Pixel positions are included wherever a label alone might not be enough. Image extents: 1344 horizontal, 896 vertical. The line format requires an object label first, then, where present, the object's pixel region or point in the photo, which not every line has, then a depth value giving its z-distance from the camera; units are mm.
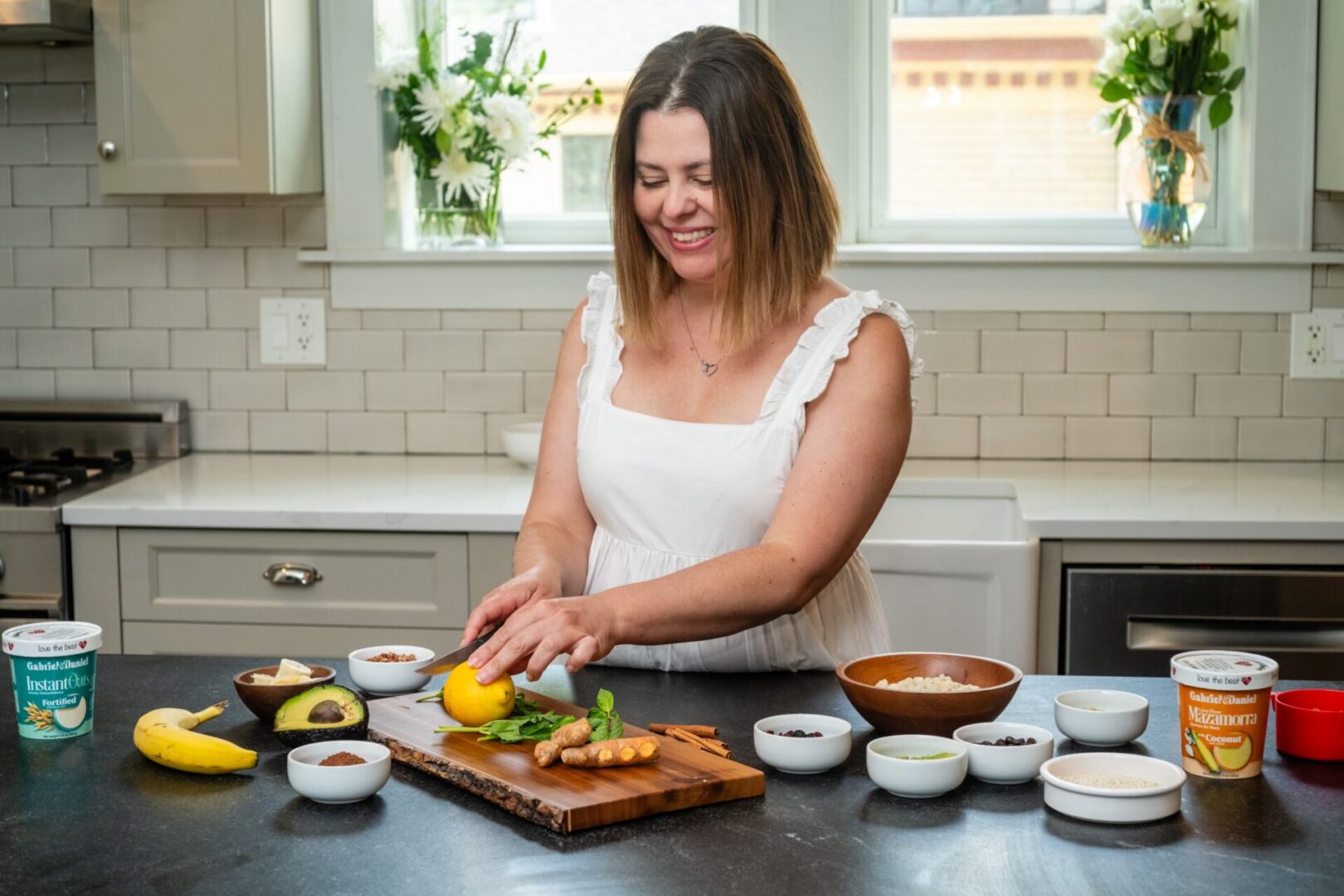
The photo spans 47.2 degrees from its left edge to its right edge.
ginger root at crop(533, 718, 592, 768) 1462
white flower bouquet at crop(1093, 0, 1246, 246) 3246
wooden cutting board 1365
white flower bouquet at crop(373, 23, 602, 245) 3383
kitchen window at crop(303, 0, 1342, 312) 3350
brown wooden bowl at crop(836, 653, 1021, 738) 1551
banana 1499
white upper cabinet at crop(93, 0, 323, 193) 3158
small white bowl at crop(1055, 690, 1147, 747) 1560
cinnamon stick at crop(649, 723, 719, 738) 1582
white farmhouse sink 2688
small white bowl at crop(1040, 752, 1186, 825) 1350
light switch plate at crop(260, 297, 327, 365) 3582
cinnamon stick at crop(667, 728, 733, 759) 1521
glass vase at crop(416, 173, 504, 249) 3521
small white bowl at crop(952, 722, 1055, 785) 1440
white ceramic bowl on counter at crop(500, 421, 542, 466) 3291
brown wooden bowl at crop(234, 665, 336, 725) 1613
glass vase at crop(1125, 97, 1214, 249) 3273
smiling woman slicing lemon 1953
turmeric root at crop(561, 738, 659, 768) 1448
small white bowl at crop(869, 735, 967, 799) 1403
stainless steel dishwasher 2693
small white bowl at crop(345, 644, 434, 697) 1788
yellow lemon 1578
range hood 3074
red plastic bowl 1513
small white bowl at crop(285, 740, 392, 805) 1395
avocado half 1554
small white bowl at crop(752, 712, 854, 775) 1475
